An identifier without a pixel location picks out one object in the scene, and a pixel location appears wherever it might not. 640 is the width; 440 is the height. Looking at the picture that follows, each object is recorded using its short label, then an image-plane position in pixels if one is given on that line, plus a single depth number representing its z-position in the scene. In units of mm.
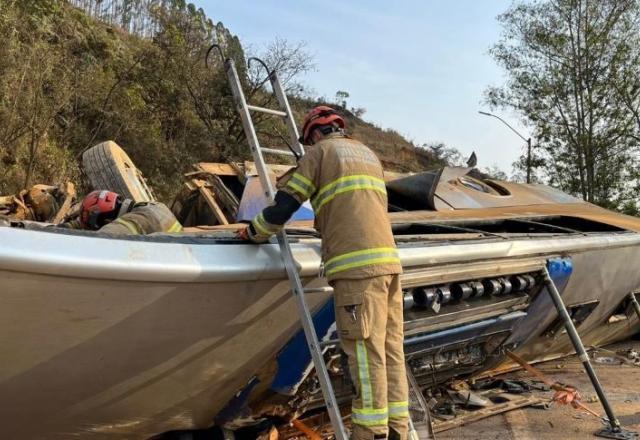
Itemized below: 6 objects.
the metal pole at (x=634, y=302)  4500
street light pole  19208
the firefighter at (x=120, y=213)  2404
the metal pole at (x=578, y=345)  3279
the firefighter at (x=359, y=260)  2137
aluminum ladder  2135
